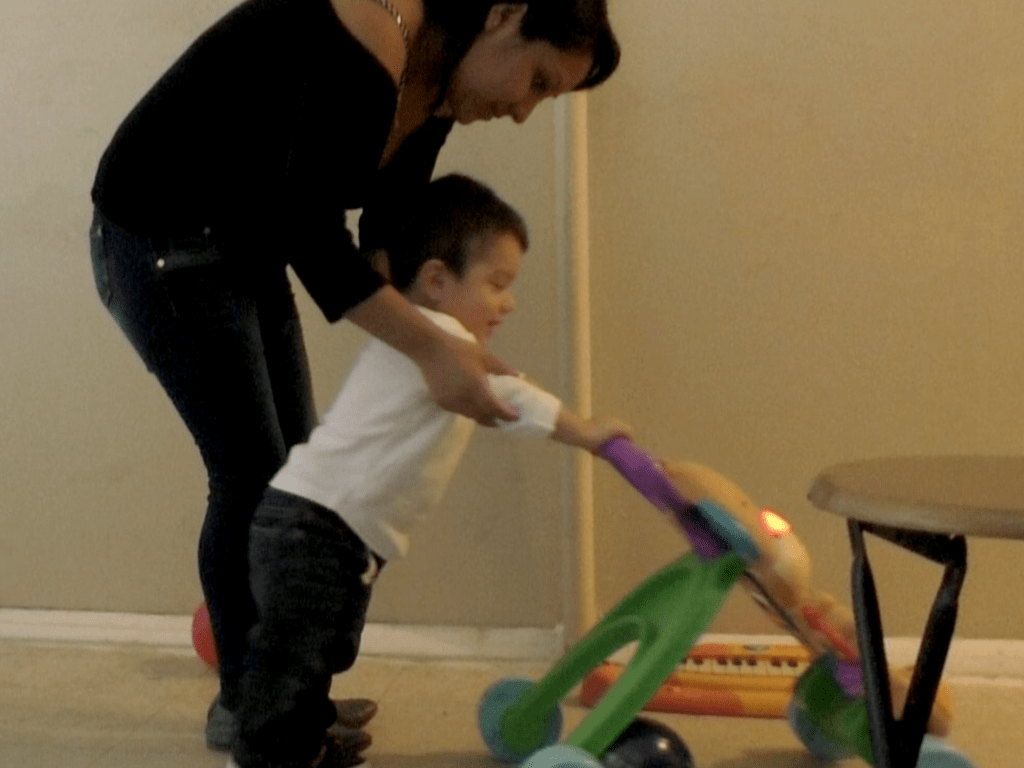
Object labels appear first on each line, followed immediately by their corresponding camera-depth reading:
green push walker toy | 1.10
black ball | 1.12
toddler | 1.16
